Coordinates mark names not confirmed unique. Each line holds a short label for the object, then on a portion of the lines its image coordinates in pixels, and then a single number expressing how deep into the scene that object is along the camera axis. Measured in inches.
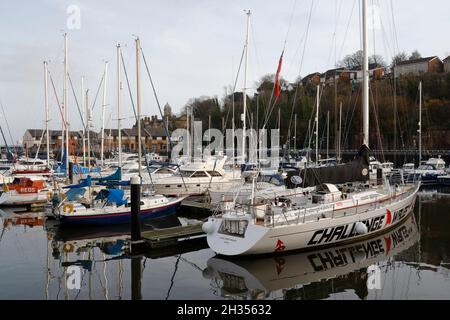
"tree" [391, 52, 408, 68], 4155.5
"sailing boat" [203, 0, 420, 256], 541.7
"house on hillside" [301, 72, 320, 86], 4252.0
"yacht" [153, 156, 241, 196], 1165.7
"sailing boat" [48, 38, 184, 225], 766.5
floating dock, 625.6
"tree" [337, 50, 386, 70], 4143.7
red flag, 700.0
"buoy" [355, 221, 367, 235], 605.9
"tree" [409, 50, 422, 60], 4401.8
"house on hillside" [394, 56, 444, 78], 3747.5
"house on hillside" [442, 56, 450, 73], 3747.3
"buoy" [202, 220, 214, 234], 563.2
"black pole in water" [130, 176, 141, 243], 624.1
